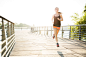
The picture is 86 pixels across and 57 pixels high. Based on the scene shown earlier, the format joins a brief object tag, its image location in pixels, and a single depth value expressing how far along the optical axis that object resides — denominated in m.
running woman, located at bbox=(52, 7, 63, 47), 3.72
